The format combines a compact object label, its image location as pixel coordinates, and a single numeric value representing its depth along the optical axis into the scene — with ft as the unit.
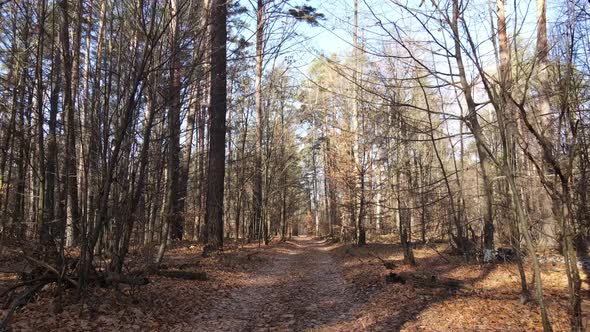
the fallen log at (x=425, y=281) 26.37
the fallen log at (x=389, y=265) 34.53
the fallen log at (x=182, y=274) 28.66
